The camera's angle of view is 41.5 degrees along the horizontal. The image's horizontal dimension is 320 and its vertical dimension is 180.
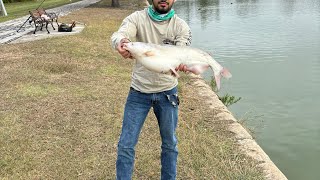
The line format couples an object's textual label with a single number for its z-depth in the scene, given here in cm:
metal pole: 2957
